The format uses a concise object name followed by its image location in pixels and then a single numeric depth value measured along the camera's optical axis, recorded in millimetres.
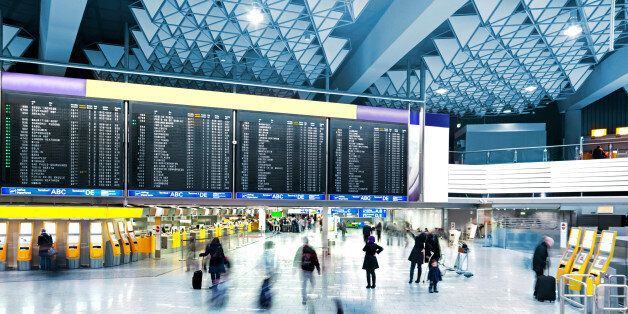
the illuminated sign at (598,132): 31625
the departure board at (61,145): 12117
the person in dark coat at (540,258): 13078
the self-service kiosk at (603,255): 11883
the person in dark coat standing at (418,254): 15188
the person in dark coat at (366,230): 24569
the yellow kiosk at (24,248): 17156
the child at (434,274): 13484
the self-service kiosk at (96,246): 18047
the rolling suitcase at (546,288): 12094
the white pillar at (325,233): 16634
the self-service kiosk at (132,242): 20625
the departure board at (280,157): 14211
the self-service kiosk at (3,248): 17016
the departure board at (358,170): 15039
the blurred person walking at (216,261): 13734
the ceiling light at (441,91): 29906
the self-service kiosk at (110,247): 18594
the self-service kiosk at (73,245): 17828
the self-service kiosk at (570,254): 13938
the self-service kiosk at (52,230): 17703
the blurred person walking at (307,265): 11328
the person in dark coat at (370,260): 13695
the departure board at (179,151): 13211
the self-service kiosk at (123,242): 19688
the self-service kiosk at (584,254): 12977
